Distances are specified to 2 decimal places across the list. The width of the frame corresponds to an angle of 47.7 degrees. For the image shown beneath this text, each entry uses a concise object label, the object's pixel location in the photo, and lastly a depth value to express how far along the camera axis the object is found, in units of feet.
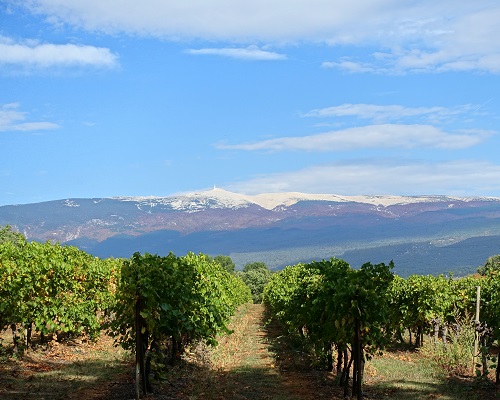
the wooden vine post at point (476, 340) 65.04
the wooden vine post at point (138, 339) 42.86
